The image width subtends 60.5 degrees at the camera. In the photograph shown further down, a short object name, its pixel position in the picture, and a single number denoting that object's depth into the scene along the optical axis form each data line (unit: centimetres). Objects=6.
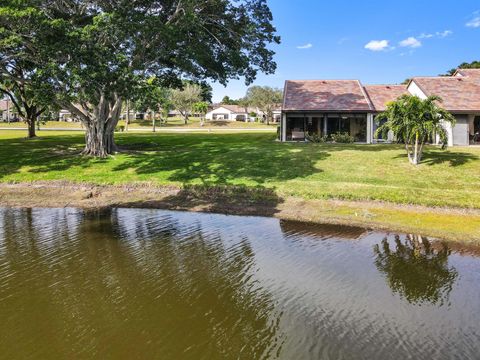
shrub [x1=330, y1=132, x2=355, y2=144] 3288
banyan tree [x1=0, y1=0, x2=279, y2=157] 1973
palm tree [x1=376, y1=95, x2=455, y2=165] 1973
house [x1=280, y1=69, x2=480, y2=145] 3092
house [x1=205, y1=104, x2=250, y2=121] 11700
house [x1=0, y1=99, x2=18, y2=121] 9819
